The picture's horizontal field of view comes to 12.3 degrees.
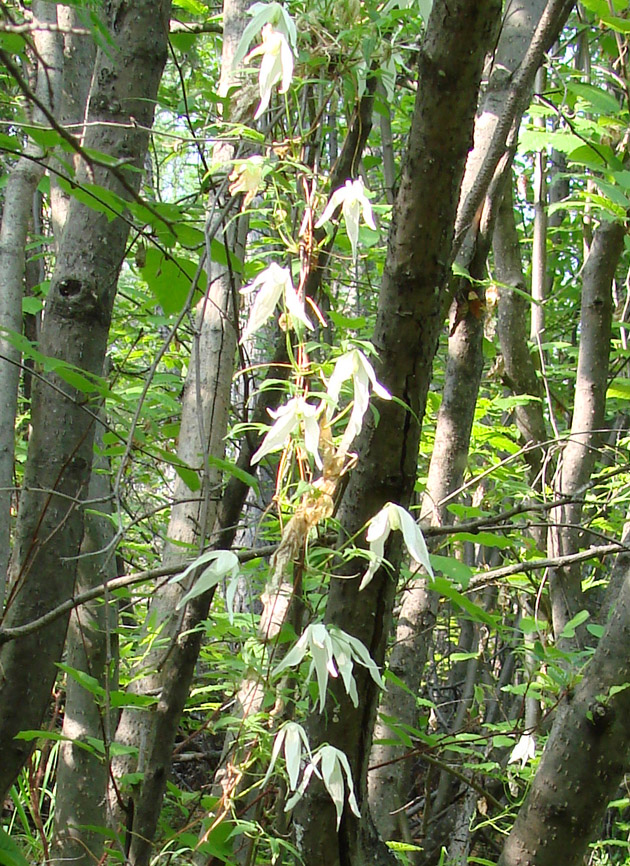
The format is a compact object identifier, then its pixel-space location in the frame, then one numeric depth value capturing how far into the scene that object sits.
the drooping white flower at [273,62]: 1.66
